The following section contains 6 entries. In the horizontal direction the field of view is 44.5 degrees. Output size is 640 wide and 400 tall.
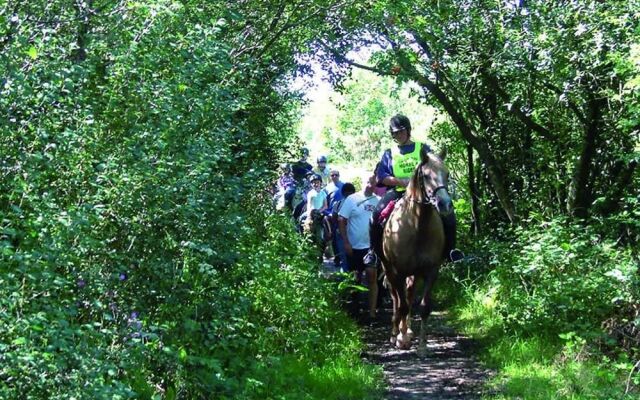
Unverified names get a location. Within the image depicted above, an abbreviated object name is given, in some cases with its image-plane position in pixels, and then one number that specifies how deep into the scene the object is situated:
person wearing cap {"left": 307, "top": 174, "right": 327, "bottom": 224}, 13.87
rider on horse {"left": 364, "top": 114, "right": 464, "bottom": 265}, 9.41
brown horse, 8.88
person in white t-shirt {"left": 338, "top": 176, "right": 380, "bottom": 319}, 11.30
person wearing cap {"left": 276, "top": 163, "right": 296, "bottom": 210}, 12.16
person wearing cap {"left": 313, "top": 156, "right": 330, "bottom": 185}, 16.23
